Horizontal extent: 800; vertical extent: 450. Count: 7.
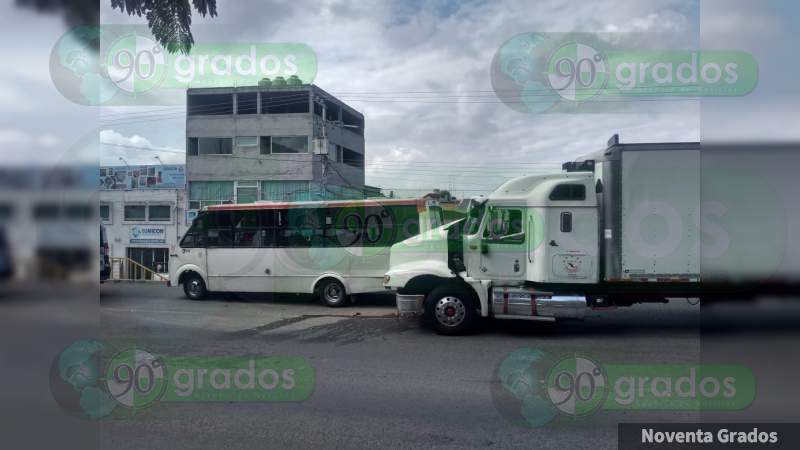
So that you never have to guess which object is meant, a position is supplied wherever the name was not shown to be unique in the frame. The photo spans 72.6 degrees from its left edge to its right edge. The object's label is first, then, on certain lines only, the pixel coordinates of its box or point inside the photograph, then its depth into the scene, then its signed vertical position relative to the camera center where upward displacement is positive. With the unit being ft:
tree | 14.48 +5.78
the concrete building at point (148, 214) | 76.69 +2.29
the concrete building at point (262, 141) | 79.00 +14.34
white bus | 41.27 -1.31
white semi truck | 28.37 -0.78
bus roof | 41.01 +1.96
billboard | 77.97 +7.73
